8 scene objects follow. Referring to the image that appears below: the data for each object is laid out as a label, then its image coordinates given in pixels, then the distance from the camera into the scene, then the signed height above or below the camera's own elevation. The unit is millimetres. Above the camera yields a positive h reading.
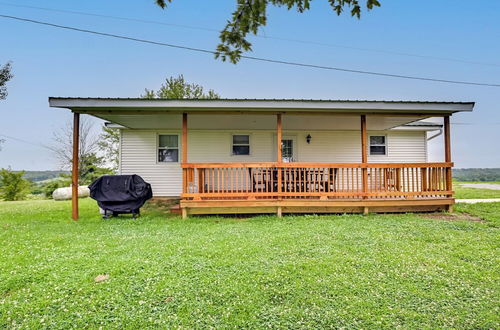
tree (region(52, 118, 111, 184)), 18109 +1786
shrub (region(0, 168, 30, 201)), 14367 -873
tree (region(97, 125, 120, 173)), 19562 +1919
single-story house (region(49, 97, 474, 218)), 5941 +642
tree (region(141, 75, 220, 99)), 19172 +6278
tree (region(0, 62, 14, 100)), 9828 +3777
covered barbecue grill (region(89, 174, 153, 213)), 6332 -596
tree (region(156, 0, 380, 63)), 2258 +1483
